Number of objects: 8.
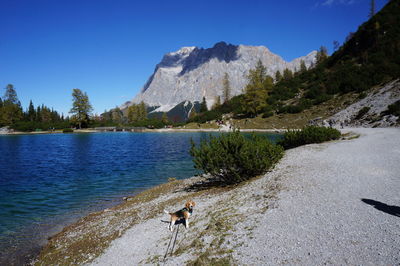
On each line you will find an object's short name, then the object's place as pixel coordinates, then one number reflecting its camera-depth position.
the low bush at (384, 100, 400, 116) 27.23
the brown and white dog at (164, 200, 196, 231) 7.36
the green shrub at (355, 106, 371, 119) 34.86
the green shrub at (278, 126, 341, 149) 19.12
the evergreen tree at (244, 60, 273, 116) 78.31
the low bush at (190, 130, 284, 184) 10.98
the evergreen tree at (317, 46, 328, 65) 116.06
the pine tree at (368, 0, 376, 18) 91.09
